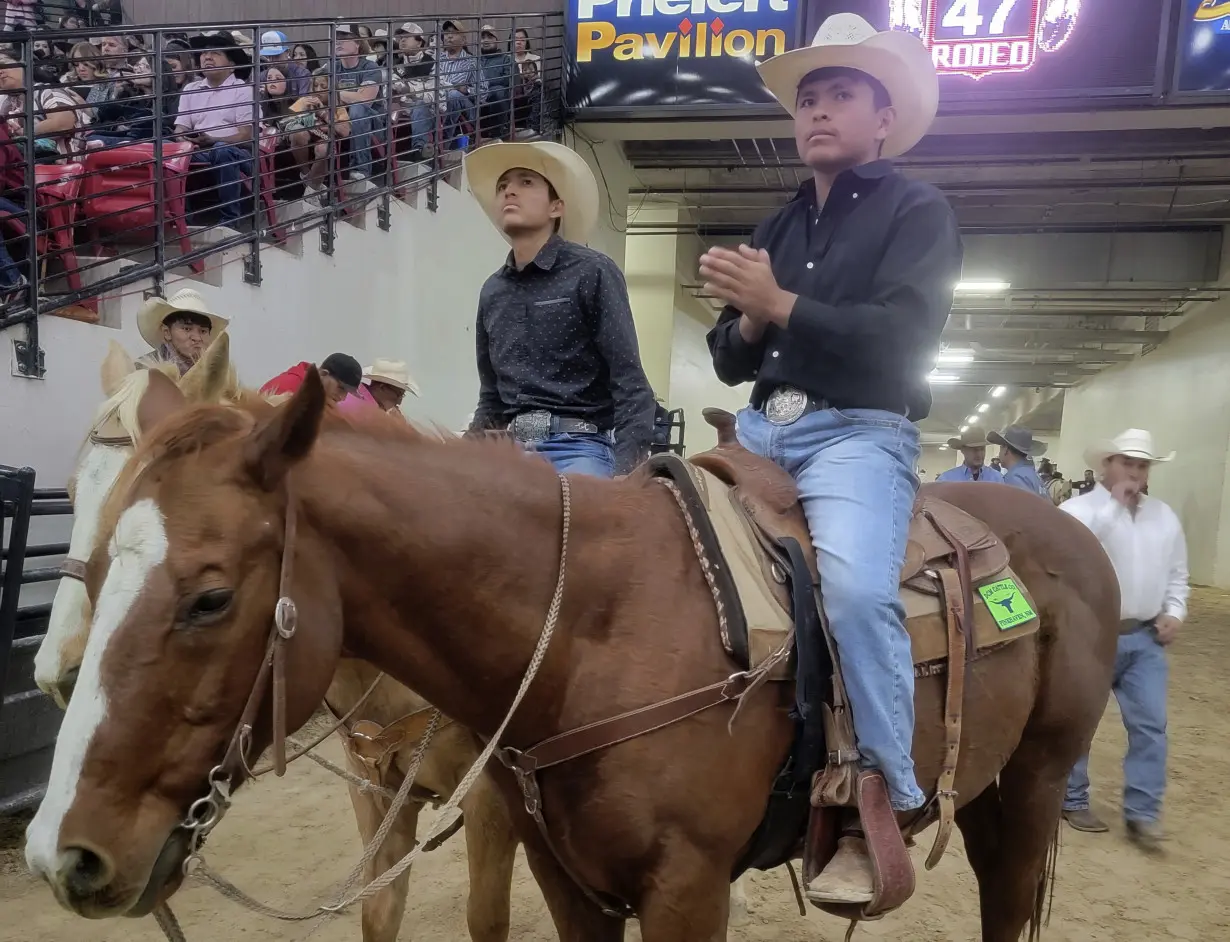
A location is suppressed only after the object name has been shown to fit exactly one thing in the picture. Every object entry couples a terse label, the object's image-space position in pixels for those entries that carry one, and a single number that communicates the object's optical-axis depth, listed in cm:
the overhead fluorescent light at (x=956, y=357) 1970
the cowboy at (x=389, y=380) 479
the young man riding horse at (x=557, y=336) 253
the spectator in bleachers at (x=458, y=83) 759
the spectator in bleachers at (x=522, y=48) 851
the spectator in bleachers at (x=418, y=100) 709
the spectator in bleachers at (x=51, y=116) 510
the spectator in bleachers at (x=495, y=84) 815
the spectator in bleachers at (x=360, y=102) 650
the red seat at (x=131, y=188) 470
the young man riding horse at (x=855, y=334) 165
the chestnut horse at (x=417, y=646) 116
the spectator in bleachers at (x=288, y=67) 598
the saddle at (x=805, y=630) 161
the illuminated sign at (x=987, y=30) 751
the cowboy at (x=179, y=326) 374
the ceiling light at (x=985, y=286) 1311
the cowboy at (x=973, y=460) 790
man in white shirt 430
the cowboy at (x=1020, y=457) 665
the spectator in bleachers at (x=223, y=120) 550
